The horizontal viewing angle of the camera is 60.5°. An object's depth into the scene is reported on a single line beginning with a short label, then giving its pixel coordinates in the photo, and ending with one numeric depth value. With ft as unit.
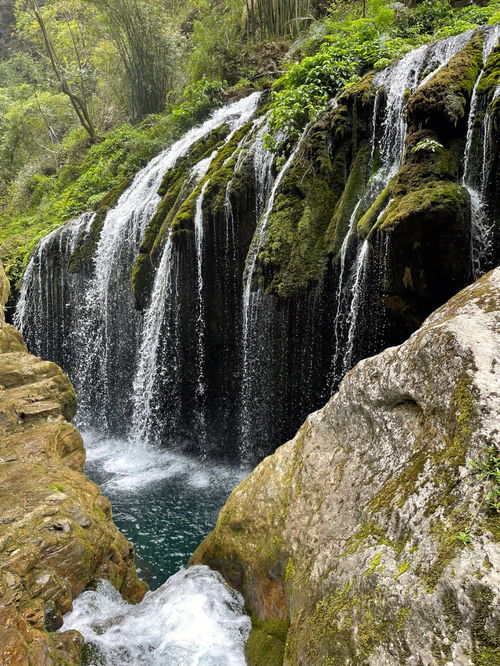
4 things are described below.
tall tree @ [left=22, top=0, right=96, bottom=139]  64.46
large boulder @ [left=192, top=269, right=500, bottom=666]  6.34
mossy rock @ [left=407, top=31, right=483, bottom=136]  20.39
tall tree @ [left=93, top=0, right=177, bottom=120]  62.85
